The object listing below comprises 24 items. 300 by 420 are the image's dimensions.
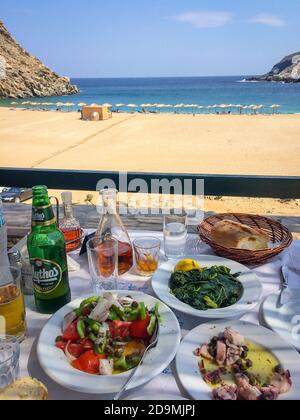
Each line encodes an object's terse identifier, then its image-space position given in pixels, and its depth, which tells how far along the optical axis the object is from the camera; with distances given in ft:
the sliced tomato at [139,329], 2.94
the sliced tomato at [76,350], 2.81
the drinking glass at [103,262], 3.62
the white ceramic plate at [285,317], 3.10
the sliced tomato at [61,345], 2.87
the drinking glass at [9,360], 2.53
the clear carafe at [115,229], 4.31
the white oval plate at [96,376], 2.47
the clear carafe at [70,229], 4.91
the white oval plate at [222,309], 3.31
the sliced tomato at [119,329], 2.89
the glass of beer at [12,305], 2.98
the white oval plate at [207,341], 2.48
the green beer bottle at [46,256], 3.20
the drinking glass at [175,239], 4.74
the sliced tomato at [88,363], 2.64
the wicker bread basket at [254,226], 4.40
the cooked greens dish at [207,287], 3.50
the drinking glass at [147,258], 4.25
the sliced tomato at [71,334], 2.90
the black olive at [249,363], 2.68
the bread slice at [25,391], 2.21
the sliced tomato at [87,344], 2.80
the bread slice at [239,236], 4.70
